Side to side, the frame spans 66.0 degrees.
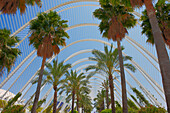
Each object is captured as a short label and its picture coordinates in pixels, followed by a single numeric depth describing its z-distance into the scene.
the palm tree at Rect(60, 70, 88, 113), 27.59
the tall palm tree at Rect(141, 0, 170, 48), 12.09
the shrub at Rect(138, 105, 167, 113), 14.74
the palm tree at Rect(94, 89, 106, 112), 49.53
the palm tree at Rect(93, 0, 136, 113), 13.07
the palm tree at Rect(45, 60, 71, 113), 19.15
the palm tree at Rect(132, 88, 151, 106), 22.64
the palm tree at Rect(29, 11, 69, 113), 14.87
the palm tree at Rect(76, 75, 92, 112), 30.48
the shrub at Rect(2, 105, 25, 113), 16.88
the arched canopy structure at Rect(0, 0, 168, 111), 22.28
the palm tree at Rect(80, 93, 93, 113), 38.56
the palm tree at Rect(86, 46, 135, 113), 17.01
